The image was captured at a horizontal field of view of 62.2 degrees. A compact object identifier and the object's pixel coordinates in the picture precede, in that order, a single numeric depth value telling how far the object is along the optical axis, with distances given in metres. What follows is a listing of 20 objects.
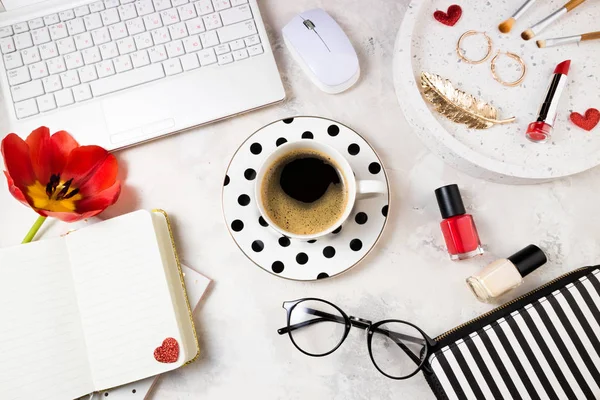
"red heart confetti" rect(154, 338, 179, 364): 0.70
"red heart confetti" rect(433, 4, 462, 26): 0.78
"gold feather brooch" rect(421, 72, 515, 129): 0.75
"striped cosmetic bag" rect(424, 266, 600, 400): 0.69
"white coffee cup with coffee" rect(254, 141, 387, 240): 0.66
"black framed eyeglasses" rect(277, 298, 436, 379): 0.74
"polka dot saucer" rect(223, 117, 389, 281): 0.73
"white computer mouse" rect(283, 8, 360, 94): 0.76
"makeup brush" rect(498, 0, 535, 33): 0.77
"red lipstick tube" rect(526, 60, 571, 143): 0.73
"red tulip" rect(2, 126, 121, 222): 0.72
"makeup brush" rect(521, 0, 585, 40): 0.77
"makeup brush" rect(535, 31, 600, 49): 0.77
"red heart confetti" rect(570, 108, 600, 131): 0.75
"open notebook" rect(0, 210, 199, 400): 0.70
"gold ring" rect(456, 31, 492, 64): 0.77
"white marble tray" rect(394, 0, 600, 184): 0.74
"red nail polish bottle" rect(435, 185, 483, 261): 0.74
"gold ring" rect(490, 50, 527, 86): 0.77
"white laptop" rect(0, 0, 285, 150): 0.76
